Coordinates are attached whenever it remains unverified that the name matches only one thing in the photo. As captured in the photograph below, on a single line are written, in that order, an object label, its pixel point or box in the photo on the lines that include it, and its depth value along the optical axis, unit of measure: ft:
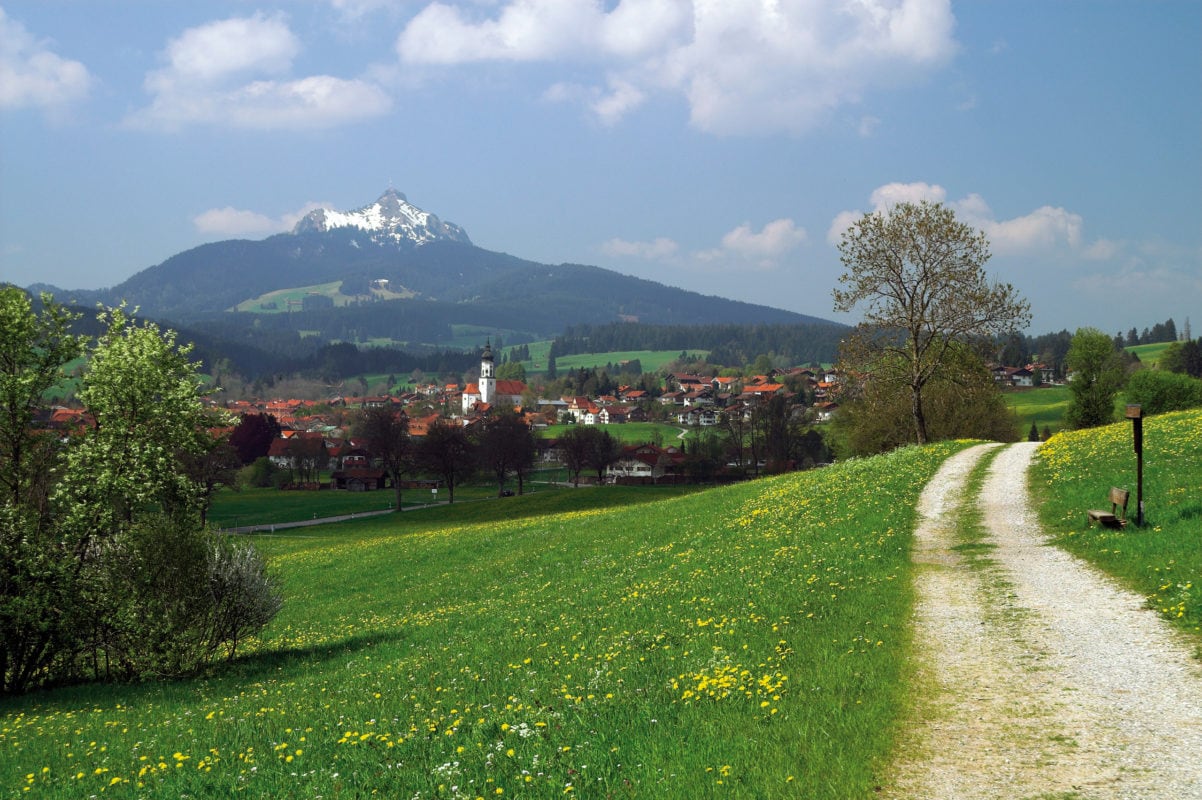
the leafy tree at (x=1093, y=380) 330.13
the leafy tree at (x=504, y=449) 405.80
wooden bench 73.31
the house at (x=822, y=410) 474.49
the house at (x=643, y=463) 521.65
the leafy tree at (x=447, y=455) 382.83
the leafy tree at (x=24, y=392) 80.69
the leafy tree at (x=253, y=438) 582.76
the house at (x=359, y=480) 529.04
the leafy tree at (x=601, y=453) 488.80
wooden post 73.05
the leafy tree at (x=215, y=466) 260.01
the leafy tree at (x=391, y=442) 375.66
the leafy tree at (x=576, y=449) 479.00
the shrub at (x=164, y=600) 76.18
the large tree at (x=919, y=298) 176.96
